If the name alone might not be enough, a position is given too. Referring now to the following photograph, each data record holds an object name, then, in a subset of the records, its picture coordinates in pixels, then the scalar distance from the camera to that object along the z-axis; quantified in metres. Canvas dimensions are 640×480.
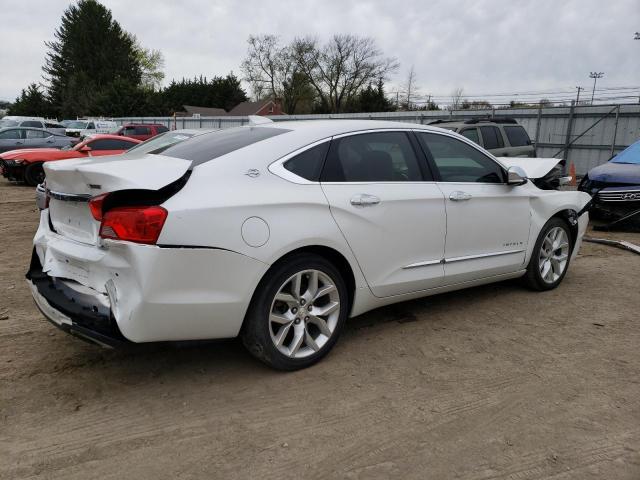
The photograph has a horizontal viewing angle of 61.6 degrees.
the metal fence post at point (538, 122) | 18.14
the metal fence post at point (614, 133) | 16.05
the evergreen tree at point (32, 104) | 71.69
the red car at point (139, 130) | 22.98
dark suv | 11.20
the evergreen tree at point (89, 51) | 73.12
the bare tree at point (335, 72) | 59.88
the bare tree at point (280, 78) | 63.25
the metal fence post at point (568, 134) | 17.32
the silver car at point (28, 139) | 17.19
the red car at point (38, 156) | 13.57
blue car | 8.73
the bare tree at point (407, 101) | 45.17
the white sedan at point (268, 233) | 2.85
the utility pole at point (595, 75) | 61.34
